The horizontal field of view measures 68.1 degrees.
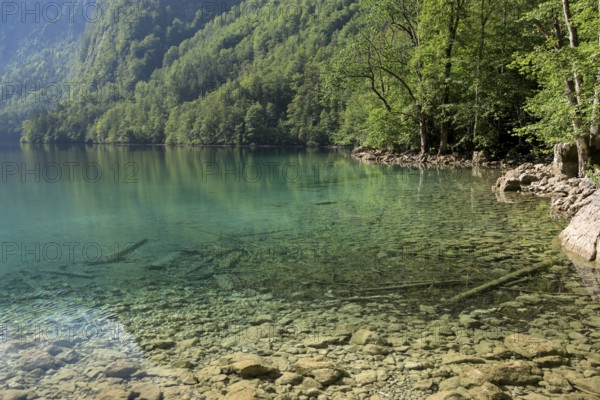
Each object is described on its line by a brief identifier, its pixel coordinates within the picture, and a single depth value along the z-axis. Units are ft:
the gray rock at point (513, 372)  16.84
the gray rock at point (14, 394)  17.06
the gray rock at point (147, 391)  16.75
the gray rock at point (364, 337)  20.73
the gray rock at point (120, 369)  18.51
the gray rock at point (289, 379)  17.57
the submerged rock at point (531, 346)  18.74
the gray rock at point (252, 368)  18.07
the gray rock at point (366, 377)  17.52
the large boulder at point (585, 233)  31.19
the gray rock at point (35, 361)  19.36
